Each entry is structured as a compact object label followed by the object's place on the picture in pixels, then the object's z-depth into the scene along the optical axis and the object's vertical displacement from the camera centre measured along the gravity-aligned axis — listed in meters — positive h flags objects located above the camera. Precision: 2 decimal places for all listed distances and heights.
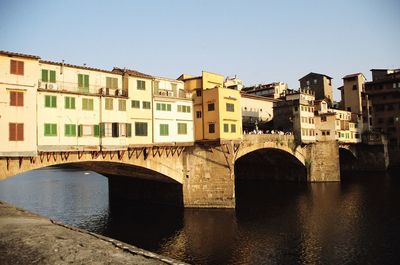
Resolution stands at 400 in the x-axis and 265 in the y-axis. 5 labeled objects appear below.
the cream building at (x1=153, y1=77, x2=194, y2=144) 44.91 +5.24
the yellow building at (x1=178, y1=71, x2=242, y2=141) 48.62 +5.92
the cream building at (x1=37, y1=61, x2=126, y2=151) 34.19 +4.81
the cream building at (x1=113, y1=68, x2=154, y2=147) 41.66 +5.75
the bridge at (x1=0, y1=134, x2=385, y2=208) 36.34 -2.67
